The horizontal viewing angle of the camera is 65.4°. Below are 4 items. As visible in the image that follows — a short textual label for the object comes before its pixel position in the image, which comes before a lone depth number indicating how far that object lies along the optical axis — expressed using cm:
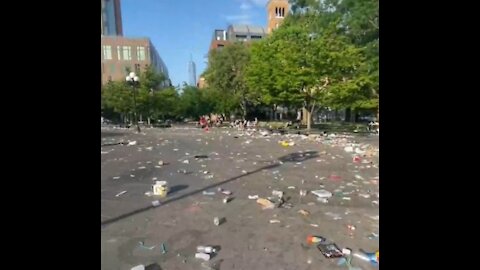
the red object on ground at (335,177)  720
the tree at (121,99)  3234
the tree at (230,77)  3794
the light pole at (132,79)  2380
